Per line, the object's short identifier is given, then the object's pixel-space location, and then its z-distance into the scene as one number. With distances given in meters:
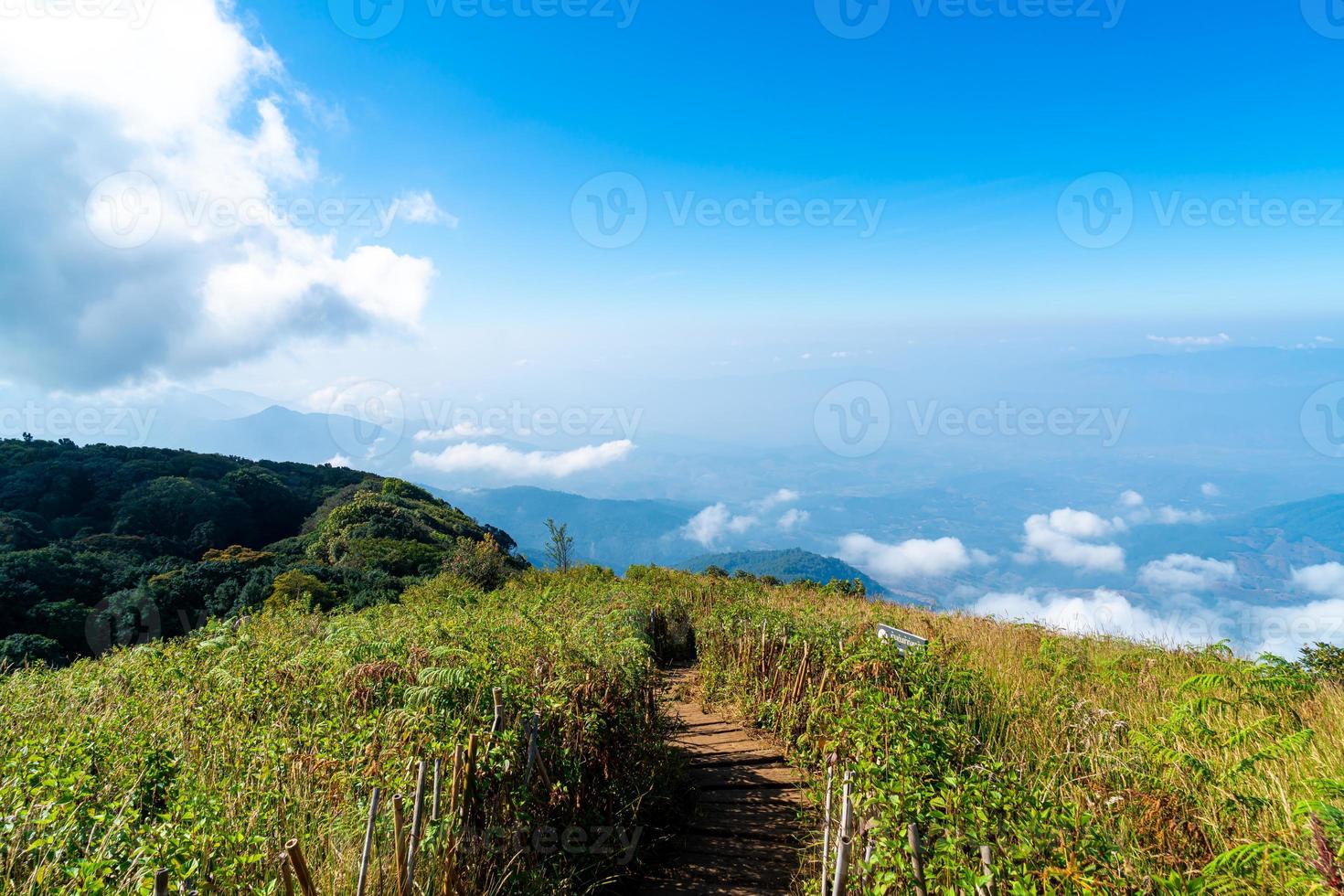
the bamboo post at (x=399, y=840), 2.97
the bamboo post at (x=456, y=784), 3.49
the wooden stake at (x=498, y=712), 3.98
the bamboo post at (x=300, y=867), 2.60
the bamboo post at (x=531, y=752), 4.02
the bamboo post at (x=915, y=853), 2.95
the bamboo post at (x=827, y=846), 3.43
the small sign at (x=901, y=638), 6.26
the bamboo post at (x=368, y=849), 2.76
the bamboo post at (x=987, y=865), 2.73
